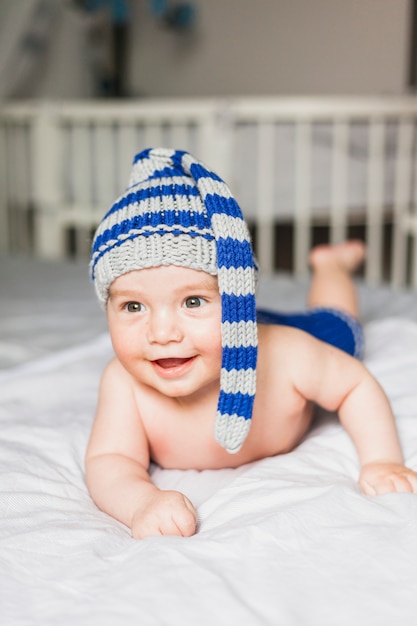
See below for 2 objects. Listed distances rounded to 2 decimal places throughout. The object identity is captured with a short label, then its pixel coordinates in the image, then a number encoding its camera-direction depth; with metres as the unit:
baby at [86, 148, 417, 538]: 0.75
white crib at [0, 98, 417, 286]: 2.58
